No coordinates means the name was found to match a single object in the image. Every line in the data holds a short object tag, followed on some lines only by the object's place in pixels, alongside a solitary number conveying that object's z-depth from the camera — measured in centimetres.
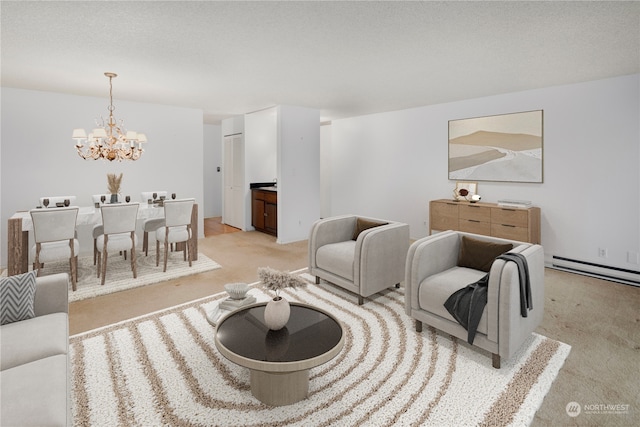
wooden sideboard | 460
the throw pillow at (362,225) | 392
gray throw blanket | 236
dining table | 380
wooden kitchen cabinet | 668
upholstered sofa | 132
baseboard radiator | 412
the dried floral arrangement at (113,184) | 486
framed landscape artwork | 484
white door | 743
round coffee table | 182
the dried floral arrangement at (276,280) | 234
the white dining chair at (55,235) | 364
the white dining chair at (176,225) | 454
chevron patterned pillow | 207
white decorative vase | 213
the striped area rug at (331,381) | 189
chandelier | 413
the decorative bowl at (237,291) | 269
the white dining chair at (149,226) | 518
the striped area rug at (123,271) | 384
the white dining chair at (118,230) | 402
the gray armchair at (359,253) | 332
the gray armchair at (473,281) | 227
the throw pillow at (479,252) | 288
